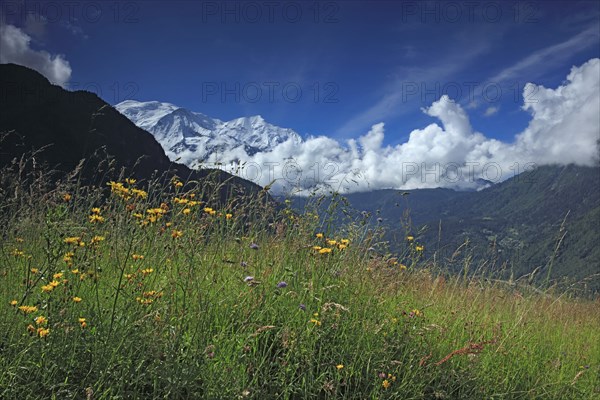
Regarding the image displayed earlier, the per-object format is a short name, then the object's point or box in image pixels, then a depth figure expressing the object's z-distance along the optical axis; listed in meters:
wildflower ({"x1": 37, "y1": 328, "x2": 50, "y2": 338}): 2.25
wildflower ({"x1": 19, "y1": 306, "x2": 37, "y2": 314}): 2.32
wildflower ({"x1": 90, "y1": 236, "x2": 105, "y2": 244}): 2.96
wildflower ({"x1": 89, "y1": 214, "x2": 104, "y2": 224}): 3.04
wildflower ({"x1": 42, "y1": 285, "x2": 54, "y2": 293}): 2.36
